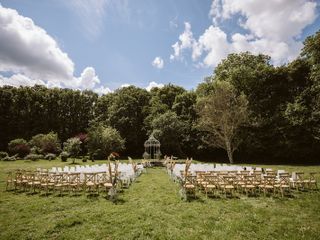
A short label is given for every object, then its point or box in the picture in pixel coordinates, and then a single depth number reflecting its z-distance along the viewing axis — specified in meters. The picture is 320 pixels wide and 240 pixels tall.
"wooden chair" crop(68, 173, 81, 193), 12.61
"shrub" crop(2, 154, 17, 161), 33.30
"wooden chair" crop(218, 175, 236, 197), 12.37
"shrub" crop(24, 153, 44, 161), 33.34
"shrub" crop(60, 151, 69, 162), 32.66
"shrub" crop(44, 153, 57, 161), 34.49
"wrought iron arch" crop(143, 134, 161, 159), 30.64
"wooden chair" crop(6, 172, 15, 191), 13.55
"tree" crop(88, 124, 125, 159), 36.16
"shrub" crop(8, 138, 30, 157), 36.31
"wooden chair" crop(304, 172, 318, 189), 12.98
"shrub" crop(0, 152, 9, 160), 34.56
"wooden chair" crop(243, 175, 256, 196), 11.81
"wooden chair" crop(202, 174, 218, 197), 12.04
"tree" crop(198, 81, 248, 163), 31.27
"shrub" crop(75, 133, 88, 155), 41.91
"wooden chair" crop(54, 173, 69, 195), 12.49
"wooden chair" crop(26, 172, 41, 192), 12.82
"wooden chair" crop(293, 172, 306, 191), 13.02
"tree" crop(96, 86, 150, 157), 45.59
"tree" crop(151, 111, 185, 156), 37.06
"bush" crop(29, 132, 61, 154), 36.91
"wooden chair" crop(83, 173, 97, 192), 12.99
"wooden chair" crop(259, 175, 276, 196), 11.80
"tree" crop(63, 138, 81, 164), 32.88
